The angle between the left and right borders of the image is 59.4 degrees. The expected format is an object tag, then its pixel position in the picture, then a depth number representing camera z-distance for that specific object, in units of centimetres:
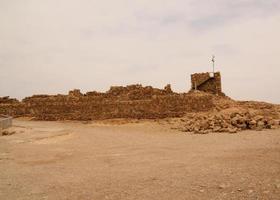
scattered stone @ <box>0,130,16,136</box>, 1073
